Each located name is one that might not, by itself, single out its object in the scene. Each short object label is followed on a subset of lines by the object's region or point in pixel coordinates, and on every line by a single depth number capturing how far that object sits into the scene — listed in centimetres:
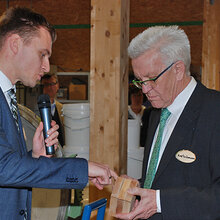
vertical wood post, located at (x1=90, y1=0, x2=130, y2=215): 279
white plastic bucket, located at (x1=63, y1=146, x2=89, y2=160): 320
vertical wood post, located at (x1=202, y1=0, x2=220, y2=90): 539
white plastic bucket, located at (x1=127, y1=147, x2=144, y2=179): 337
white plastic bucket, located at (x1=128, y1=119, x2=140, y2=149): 342
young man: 141
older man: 156
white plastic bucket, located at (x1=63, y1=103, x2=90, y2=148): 318
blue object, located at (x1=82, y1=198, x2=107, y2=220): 141
